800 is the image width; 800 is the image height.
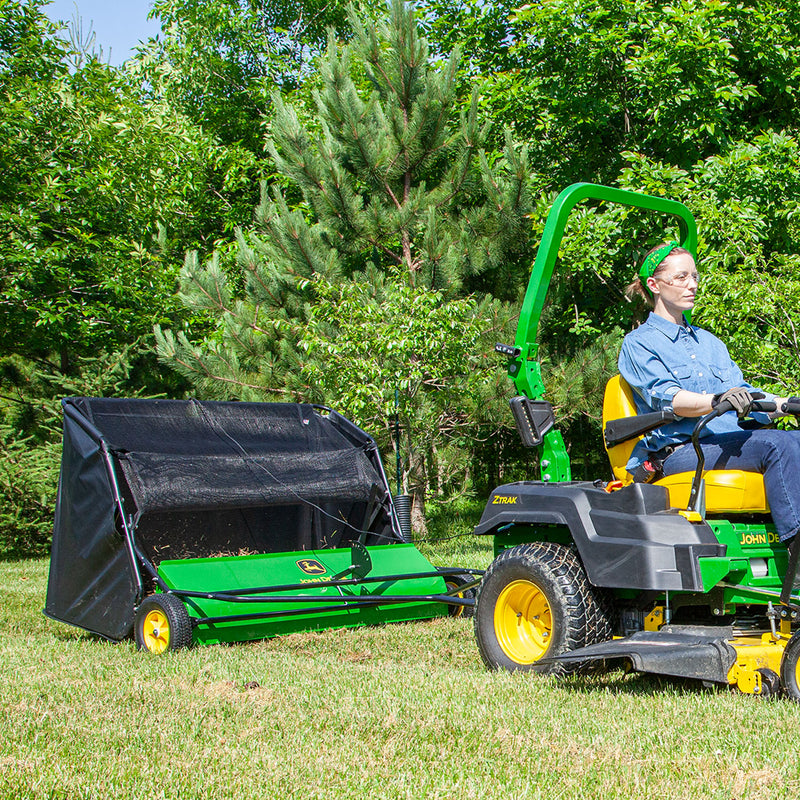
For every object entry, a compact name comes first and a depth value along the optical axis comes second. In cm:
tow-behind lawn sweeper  622
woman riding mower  415
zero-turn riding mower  414
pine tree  1370
